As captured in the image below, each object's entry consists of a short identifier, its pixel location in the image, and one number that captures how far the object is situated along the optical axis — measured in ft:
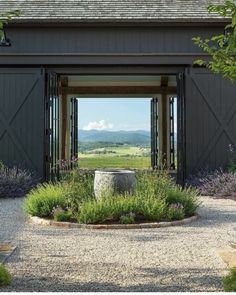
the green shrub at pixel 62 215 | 26.74
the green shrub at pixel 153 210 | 26.81
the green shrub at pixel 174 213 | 27.14
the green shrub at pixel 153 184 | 29.01
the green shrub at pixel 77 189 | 28.30
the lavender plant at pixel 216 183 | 38.99
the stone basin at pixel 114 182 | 29.09
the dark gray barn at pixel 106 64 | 45.68
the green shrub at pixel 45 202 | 28.14
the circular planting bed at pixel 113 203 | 26.17
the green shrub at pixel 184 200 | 28.84
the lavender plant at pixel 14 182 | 38.99
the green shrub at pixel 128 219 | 25.96
